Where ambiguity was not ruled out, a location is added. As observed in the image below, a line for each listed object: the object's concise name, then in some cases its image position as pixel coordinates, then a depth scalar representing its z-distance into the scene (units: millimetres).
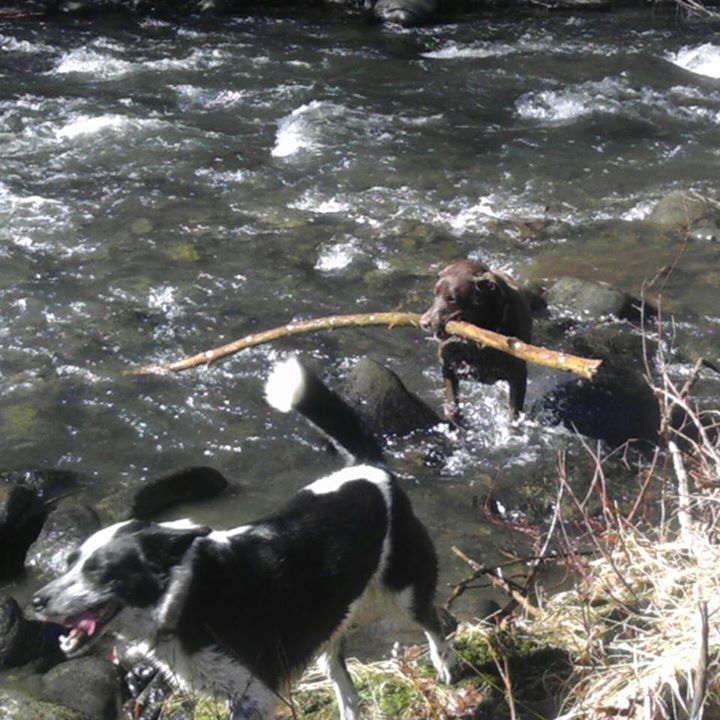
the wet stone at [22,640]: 5840
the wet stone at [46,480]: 7309
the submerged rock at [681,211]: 11234
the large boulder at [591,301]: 9617
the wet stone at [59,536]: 6602
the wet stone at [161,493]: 6984
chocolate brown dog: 8023
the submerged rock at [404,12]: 18141
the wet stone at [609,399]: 8289
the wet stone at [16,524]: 6734
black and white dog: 3963
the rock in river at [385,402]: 7988
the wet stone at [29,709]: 5082
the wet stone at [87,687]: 5434
